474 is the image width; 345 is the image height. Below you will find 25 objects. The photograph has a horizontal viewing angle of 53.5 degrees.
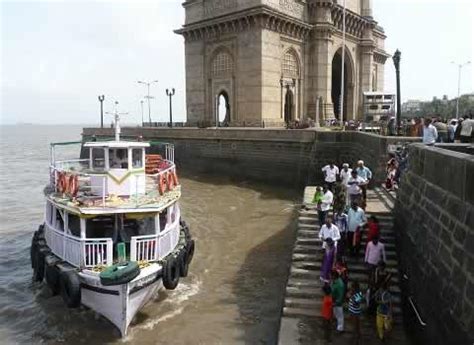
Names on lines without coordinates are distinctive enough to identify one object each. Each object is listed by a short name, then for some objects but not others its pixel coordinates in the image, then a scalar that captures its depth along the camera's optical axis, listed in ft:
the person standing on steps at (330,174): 57.21
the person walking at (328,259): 33.30
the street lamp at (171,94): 144.58
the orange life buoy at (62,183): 40.19
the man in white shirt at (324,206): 42.91
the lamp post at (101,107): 176.74
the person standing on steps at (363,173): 46.73
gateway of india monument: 124.26
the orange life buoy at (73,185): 38.96
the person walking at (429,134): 43.65
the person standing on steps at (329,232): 34.60
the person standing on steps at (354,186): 43.80
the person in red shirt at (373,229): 35.01
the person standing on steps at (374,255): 33.32
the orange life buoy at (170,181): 44.05
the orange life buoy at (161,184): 41.39
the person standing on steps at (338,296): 29.84
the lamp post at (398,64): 63.37
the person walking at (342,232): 37.23
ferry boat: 34.24
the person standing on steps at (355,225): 36.76
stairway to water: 30.17
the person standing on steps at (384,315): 29.55
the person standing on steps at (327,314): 29.84
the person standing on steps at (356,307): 29.60
